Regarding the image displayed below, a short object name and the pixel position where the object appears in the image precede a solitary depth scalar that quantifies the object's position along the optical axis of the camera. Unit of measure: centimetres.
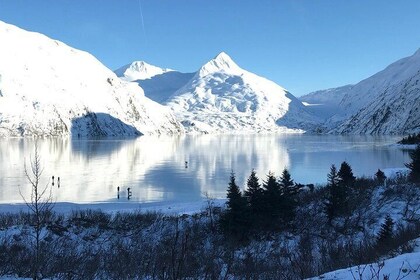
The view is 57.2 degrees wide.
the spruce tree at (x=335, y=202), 2452
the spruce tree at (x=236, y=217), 2231
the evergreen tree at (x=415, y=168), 3028
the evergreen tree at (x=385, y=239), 1259
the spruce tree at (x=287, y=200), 2444
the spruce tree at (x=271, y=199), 2439
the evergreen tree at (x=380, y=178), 3147
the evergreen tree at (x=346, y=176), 3188
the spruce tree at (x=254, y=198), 2469
